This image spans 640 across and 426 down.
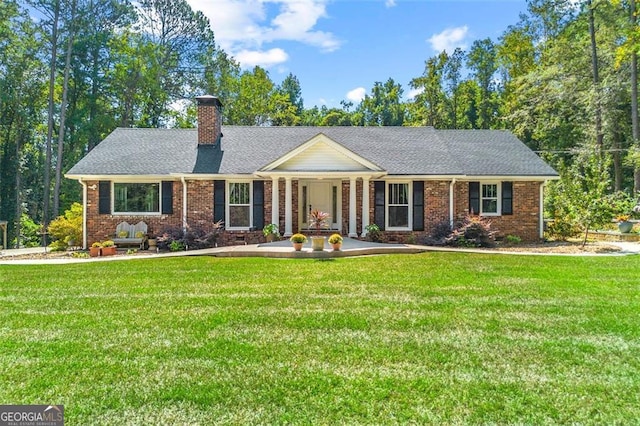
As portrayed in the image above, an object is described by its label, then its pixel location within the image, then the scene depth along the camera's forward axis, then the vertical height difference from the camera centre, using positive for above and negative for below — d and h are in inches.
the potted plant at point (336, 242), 494.3 -41.5
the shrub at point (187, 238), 573.9 -43.6
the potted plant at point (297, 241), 491.8 -40.1
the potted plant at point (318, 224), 496.1 -24.8
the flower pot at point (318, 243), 495.8 -42.8
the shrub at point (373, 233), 606.2 -37.9
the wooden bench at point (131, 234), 601.9 -38.9
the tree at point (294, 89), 2155.5 +622.6
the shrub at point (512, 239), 617.9 -49.1
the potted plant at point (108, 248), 546.0 -54.3
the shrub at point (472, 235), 577.6 -39.4
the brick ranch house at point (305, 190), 606.2 +26.7
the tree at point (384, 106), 1854.1 +476.7
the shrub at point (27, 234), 1064.5 -70.1
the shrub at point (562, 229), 666.8 -36.0
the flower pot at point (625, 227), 680.4 -33.4
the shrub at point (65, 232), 622.2 -36.5
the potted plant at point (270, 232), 589.0 -35.0
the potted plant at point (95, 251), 541.6 -56.6
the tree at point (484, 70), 1481.3 +503.7
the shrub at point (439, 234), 592.1 -39.1
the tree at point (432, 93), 1505.9 +427.5
